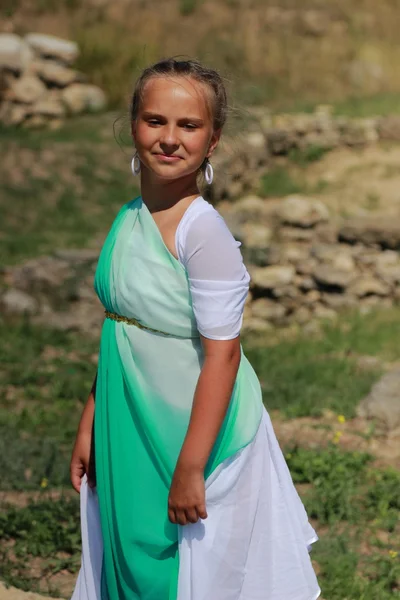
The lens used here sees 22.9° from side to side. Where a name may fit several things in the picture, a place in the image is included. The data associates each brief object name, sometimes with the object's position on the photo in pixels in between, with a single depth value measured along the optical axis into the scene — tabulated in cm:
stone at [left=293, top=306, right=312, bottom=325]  833
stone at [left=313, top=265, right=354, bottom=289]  866
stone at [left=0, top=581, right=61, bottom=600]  316
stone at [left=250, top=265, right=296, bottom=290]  841
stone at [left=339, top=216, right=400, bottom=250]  957
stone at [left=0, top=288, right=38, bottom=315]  754
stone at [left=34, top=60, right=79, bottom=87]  1410
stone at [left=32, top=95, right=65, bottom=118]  1352
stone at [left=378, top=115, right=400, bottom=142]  1448
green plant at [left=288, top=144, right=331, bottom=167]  1386
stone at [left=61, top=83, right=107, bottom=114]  1379
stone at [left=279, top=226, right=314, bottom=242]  974
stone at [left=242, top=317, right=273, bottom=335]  779
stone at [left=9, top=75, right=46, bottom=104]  1365
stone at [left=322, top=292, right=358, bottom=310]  864
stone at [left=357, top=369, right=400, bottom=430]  528
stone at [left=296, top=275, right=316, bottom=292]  873
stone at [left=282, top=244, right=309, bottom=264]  898
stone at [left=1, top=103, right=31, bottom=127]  1302
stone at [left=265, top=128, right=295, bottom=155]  1364
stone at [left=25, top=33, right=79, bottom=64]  1449
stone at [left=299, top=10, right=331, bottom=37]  1820
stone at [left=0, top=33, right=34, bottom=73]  1402
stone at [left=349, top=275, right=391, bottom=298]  878
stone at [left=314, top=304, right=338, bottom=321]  818
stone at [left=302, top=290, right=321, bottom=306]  870
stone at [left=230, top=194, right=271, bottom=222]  988
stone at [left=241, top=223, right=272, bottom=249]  915
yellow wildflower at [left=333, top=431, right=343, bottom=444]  494
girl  209
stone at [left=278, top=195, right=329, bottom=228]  985
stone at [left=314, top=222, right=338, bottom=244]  976
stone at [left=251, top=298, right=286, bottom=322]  820
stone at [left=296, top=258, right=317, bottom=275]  887
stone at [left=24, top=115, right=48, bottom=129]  1321
